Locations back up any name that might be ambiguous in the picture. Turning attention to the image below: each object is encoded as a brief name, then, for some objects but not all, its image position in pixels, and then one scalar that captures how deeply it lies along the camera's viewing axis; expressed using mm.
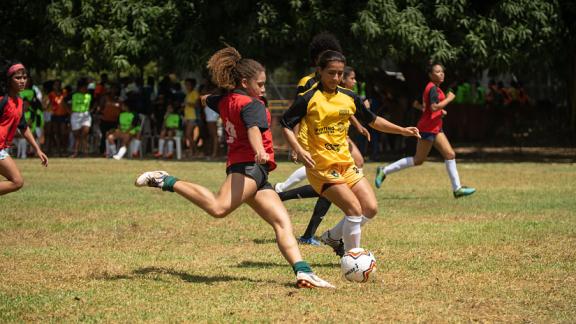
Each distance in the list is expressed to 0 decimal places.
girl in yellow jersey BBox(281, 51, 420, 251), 8891
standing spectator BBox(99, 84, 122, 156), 29156
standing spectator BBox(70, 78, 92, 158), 29250
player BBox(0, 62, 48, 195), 11219
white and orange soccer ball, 8590
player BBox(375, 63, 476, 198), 15432
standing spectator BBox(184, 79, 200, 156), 28494
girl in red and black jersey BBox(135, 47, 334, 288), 8492
